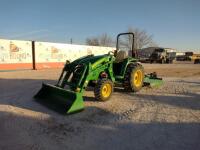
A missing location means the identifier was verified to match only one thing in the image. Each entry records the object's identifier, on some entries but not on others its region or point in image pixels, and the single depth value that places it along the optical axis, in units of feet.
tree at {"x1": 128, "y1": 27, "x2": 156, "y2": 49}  149.79
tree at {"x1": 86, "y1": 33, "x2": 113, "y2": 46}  176.53
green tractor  14.05
